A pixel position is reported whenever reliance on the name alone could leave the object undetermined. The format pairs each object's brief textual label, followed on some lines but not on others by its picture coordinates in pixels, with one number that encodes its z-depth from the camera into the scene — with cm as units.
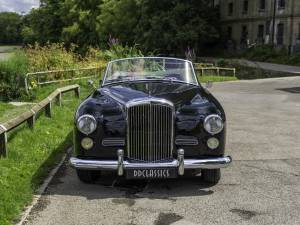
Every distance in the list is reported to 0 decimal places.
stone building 4689
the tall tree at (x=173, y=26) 4784
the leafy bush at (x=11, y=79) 1622
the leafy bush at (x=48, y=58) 1975
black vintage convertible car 617
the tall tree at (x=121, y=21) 5219
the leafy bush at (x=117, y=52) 2375
